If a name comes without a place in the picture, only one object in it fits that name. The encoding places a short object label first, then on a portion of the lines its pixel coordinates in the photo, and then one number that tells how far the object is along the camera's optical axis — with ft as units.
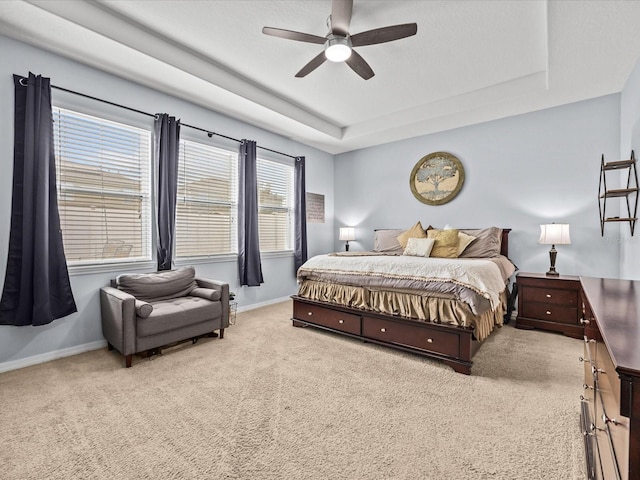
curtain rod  9.28
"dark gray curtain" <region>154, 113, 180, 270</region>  11.22
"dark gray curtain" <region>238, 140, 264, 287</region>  14.14
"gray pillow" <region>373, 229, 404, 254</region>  15.96
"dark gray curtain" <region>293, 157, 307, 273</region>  16.96
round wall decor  15.29
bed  8.48
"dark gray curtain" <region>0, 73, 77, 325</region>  8.38
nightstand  10.88
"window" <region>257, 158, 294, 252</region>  15.72
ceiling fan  7.20
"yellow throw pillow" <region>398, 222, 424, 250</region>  15.14
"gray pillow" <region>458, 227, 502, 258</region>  13.10
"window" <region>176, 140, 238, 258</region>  12.51
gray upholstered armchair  8.61
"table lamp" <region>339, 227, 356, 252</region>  18.24
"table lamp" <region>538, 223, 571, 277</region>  11.53
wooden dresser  2.16
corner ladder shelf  9.27
